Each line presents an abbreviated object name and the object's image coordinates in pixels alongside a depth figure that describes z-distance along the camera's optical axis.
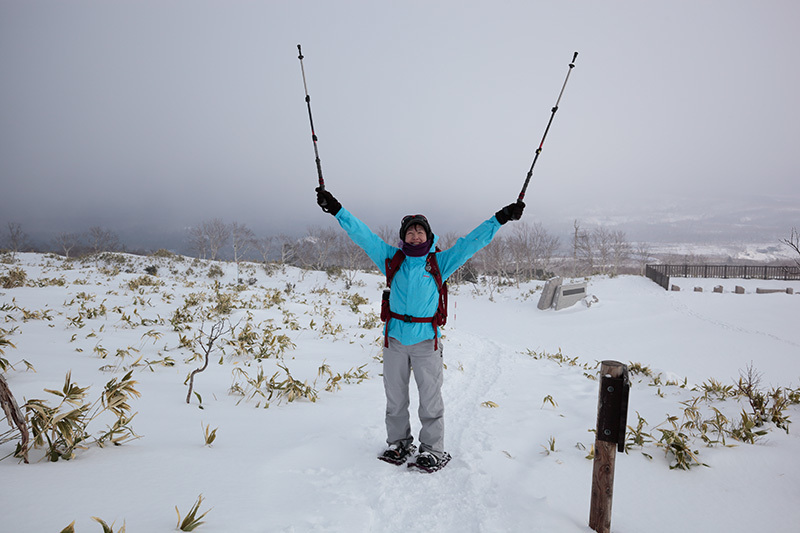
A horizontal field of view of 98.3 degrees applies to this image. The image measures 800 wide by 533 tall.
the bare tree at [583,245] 37.82
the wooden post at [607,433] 2.14
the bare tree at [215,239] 38.63
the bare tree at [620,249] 41.97
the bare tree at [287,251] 32.91
